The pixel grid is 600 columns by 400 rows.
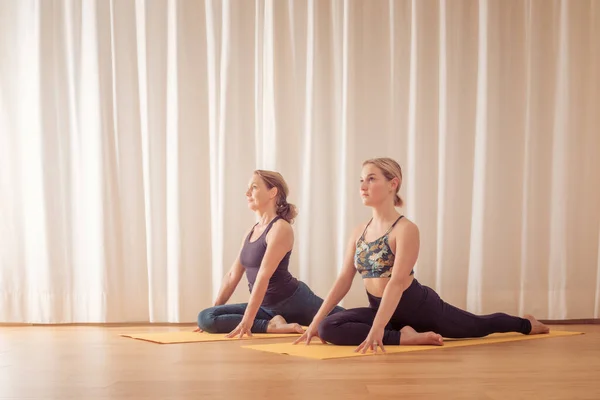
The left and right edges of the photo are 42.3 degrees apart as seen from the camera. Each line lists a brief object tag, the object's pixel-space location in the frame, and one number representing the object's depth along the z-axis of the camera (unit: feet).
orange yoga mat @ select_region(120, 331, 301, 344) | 10.48
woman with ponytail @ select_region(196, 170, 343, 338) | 11.50
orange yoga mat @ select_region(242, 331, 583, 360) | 8.55
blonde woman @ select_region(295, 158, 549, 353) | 9.51
